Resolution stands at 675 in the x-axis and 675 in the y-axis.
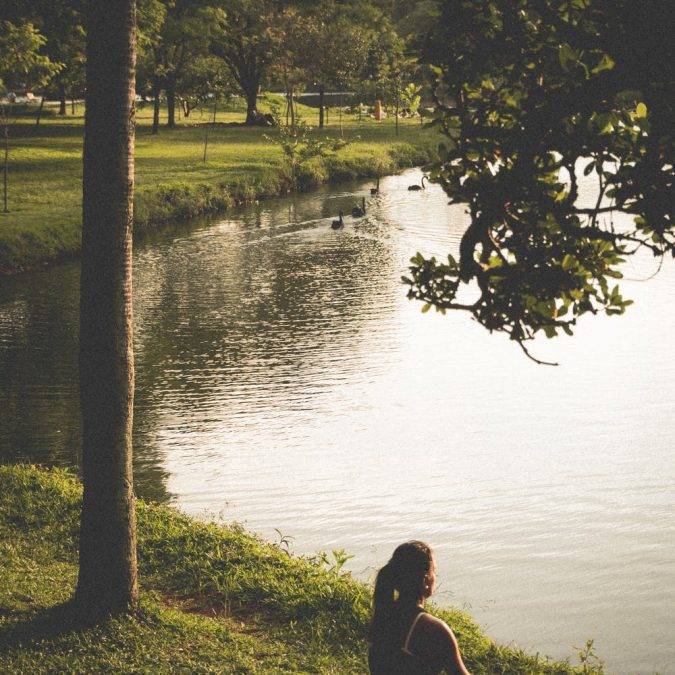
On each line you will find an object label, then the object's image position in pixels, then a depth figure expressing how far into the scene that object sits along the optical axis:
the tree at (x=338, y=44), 65.44
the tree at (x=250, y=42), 63.34
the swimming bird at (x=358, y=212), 40.92
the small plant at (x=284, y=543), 13.00
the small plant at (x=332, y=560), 10.96
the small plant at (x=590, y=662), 9.53
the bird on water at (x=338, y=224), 38.66
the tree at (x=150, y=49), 46.25
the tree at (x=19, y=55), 35.25
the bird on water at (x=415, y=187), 46.22
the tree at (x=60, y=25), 41.75
